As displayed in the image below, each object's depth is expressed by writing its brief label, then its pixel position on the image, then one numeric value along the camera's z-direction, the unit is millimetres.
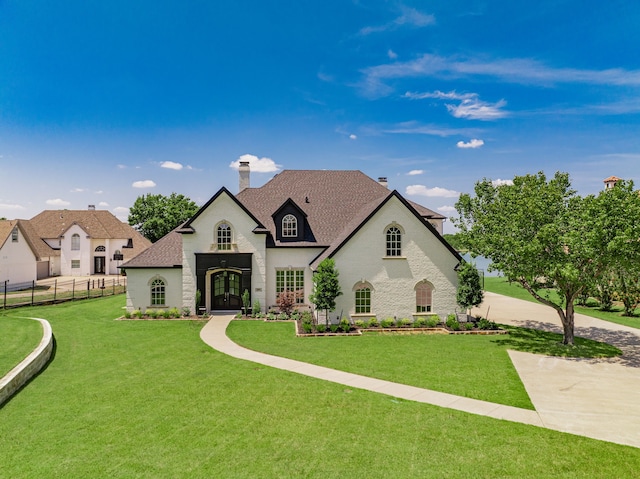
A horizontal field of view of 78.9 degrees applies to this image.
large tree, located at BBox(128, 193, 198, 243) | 64625
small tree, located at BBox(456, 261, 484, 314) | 23031
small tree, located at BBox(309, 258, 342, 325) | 22203
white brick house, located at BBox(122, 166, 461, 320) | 23922
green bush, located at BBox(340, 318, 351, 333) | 22000
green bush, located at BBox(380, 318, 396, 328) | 23250
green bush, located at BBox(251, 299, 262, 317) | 26250
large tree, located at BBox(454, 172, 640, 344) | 16344
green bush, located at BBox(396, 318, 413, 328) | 23562
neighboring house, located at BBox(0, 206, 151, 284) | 54781
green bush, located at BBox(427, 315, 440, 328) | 23547
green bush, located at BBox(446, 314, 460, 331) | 22609
